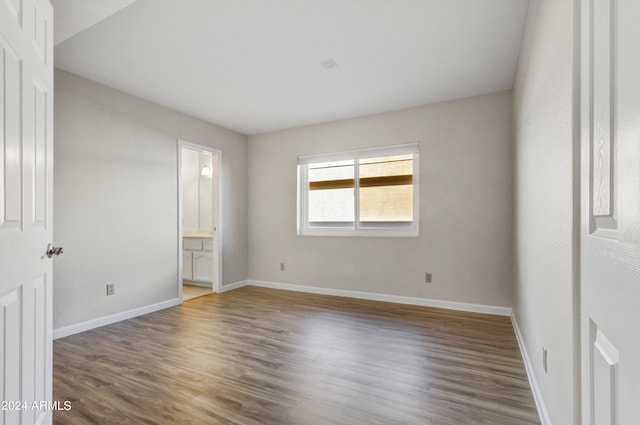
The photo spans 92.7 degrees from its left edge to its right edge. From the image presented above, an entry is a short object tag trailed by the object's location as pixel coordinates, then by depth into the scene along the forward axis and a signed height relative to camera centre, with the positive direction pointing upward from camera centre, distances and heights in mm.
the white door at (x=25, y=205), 1034 +27
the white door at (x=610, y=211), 524 +4
